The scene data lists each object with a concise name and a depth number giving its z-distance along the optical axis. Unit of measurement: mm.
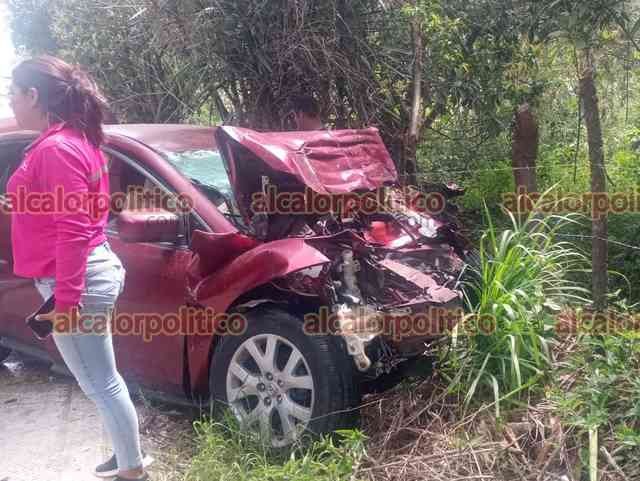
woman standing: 2447
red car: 3072
